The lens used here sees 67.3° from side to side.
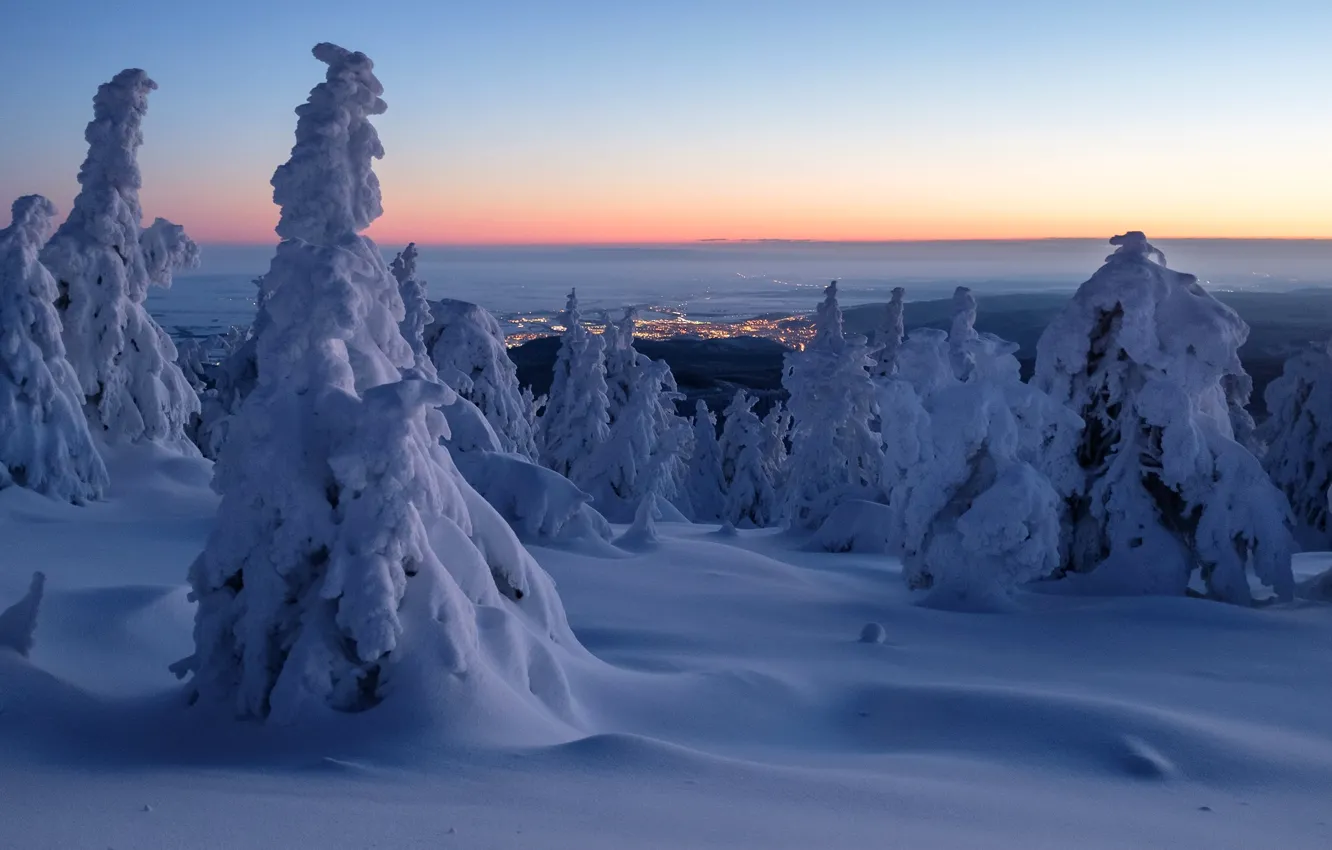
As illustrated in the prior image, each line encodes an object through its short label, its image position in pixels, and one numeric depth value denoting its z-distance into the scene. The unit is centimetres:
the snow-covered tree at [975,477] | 1673
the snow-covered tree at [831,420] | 3572
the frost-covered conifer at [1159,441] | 1736
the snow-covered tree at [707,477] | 5047
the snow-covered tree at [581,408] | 4225
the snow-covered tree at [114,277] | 2491
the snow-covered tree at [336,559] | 789
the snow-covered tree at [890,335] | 4509
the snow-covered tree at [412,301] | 3016
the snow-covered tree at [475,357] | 3528
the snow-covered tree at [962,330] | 2109
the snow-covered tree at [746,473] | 4821
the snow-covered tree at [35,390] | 2094
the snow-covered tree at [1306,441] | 3080
